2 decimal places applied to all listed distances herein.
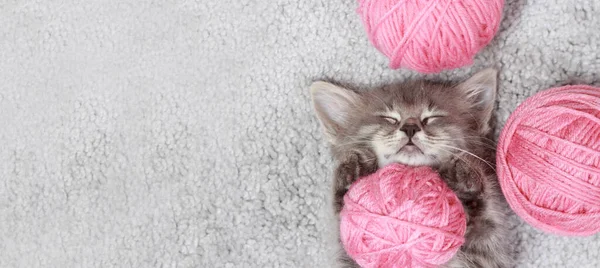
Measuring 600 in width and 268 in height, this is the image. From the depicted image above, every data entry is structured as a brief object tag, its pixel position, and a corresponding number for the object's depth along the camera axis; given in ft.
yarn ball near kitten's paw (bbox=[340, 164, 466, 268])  1.47
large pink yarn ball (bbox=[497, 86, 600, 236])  1.46
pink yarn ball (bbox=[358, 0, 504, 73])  1.51
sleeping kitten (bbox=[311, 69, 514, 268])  1.60
